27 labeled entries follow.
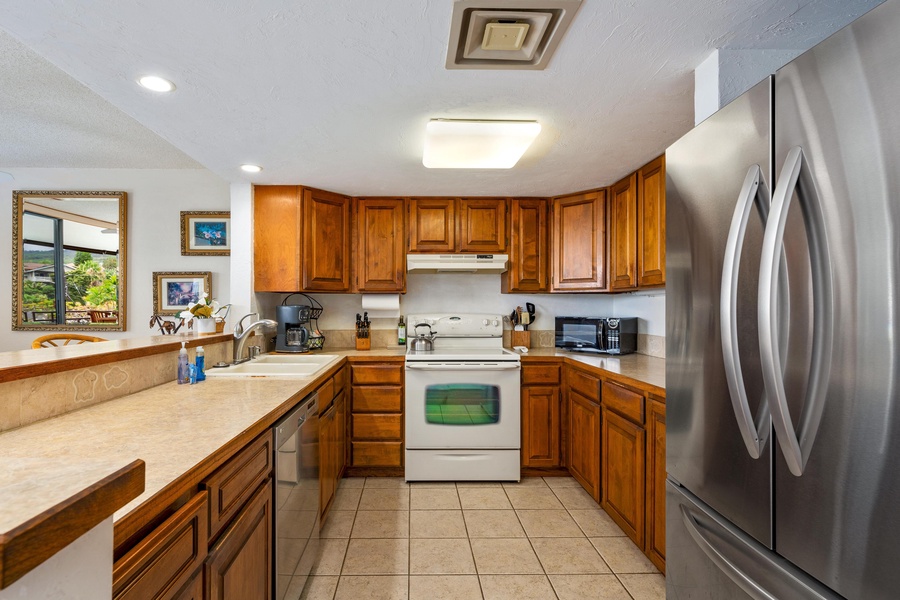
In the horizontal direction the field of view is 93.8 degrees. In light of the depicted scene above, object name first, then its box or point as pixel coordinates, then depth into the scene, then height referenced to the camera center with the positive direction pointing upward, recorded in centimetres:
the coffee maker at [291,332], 312 -22
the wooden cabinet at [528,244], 330 +47
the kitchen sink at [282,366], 217 -38
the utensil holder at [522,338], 351 -29
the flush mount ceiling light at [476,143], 192 +77
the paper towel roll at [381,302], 343 +1
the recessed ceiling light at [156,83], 157 +83
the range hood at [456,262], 322 +32
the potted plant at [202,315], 244 -7
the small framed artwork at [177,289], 363 +11
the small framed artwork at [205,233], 366 +60
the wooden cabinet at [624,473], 204 -89
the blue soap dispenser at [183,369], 192 -30
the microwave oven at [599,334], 304 -23
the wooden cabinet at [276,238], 298 +46
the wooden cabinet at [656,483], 186 -81
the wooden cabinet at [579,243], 304 +46
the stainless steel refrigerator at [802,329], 73 -5
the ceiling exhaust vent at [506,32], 119 +84
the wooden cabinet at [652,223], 234 +47
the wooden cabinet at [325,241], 303 +46
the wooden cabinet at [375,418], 299 -82
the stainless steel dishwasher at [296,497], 149 -78
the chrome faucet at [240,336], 247 -20
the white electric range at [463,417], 293 -80
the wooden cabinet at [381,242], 328 +48
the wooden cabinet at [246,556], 104 -70
